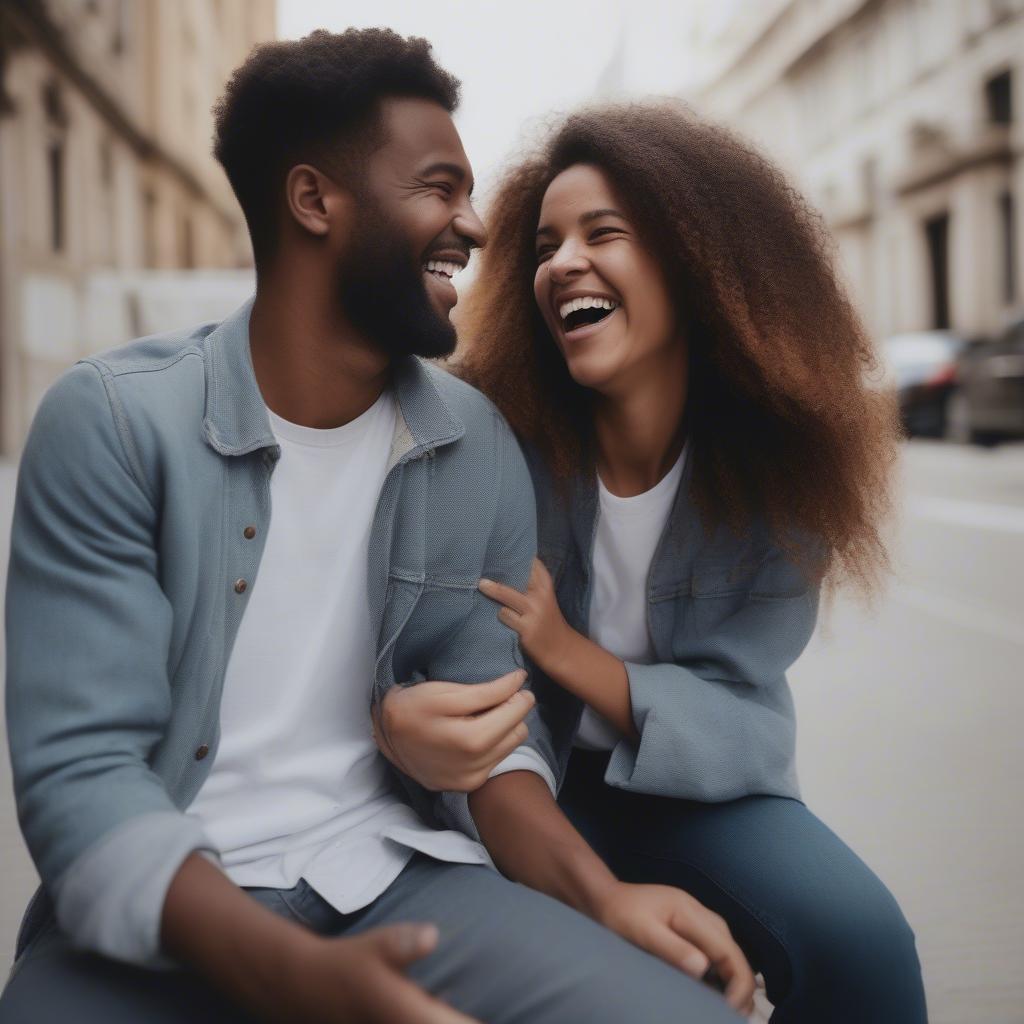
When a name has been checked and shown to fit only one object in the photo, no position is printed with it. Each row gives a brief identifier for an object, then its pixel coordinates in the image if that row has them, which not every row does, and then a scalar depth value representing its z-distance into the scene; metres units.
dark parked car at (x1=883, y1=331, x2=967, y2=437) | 16.39
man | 1.53
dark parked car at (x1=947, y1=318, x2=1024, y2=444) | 13.07
